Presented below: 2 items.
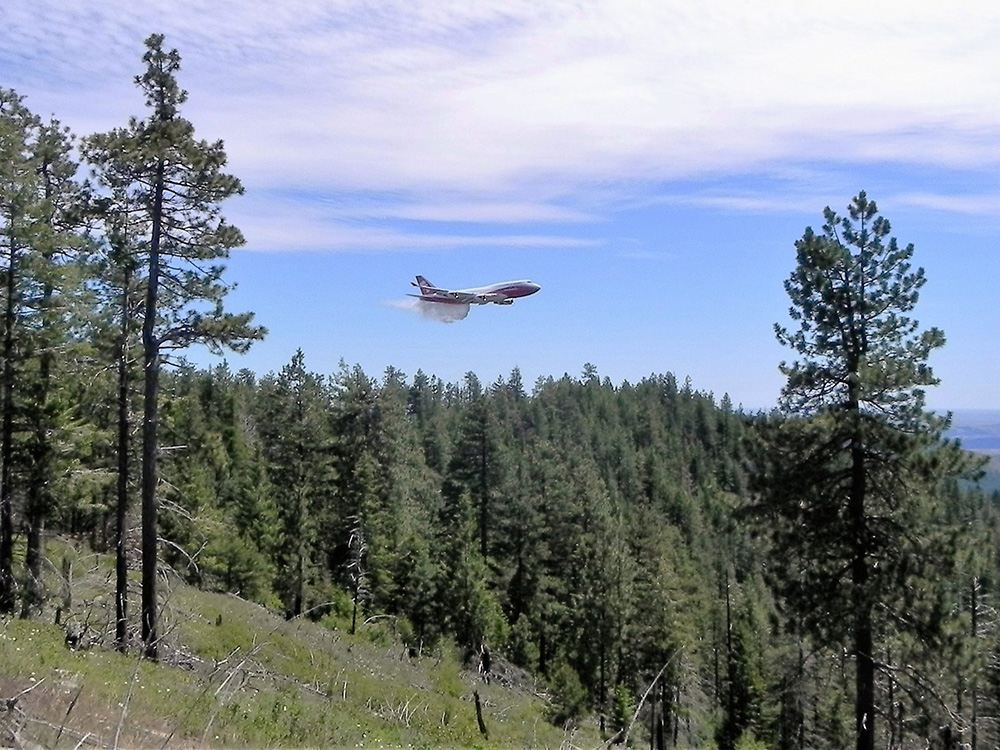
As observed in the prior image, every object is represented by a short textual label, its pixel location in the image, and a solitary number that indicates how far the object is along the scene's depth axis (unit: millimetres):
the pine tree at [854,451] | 17406
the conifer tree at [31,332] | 18453
